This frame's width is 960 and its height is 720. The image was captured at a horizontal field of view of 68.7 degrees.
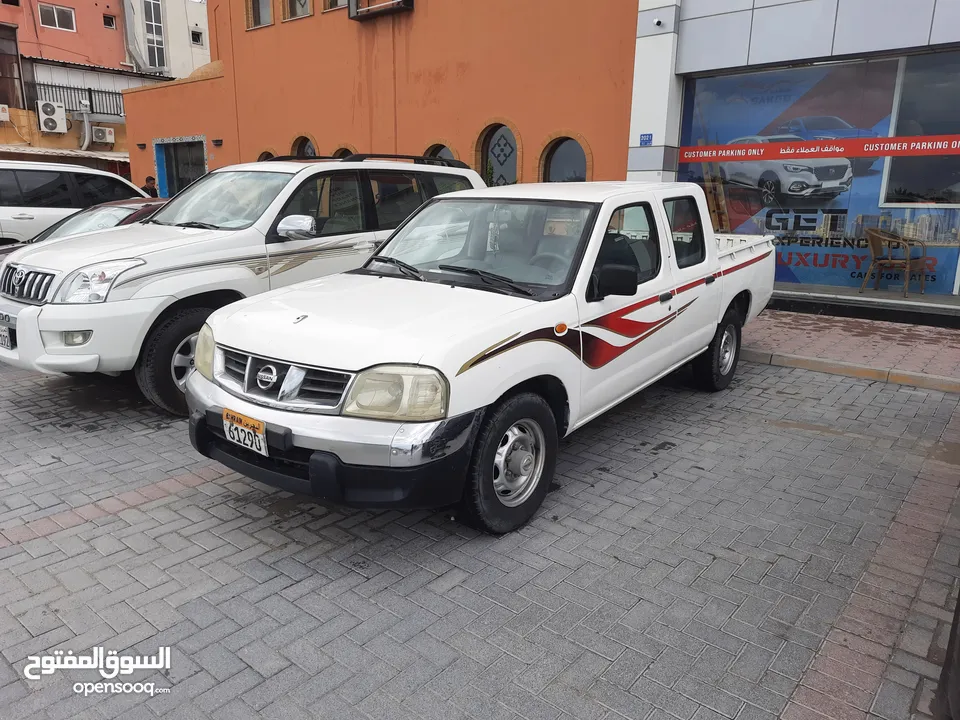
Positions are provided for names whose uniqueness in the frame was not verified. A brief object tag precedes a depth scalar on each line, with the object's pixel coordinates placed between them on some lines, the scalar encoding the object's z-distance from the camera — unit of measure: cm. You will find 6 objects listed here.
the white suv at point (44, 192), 1058
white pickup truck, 326
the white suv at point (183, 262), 511
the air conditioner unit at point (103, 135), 2597
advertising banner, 959
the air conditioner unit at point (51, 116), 2452
